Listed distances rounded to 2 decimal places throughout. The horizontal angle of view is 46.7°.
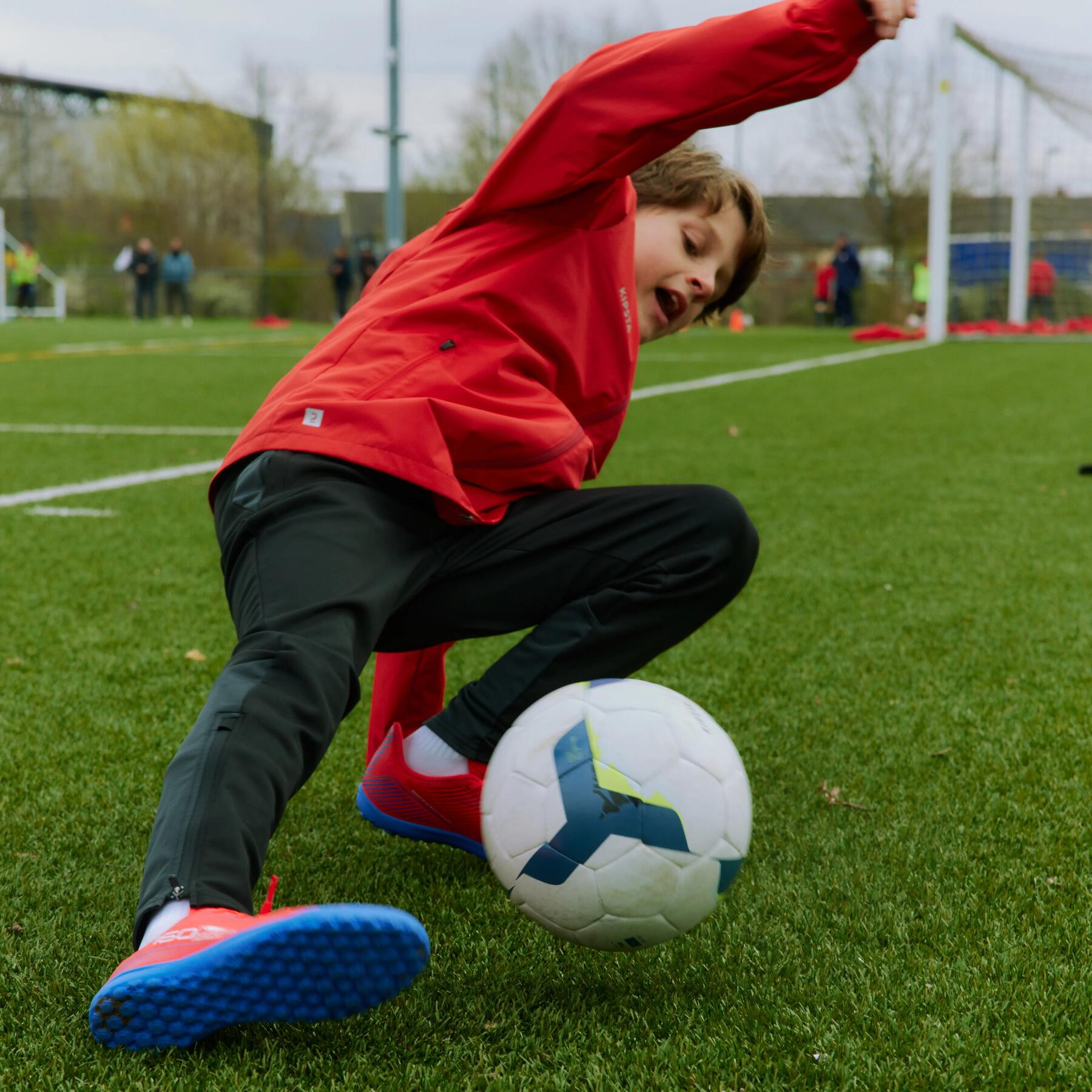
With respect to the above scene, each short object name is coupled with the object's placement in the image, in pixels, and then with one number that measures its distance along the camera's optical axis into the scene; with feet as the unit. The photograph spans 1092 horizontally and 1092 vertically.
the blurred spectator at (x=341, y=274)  98.12
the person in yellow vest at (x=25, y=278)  96.12
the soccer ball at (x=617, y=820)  5.70
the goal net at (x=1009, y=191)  58.59
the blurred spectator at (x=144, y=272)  94.32
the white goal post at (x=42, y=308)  91.71
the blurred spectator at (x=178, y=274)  97.76
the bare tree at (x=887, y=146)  112.88
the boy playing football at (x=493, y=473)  5.71
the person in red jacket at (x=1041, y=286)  74.43
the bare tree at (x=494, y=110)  125.80
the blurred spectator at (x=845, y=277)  89.76
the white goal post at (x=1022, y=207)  65.00
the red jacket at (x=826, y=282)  95.40
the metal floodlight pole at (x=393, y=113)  71.26
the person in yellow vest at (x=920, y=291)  85.46
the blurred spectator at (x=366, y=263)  95.09
